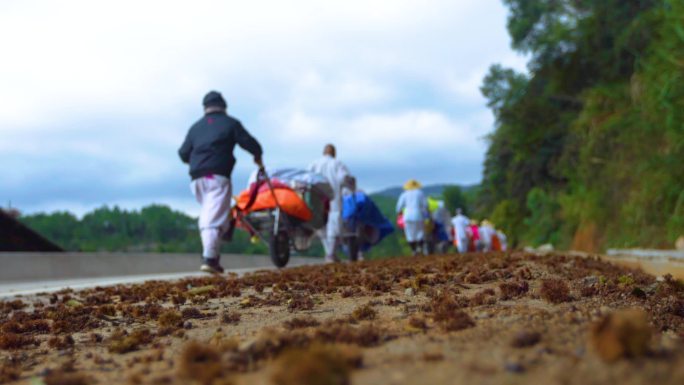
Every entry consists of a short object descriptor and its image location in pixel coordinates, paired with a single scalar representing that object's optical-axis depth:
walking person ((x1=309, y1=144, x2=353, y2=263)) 13.80
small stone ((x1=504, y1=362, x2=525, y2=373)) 1.76
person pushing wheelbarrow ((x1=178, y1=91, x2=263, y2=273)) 9.79
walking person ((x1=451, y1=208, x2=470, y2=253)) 27.64
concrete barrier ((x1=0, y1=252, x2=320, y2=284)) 12.73
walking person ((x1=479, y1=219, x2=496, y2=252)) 33.44
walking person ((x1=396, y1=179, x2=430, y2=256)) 20.08
